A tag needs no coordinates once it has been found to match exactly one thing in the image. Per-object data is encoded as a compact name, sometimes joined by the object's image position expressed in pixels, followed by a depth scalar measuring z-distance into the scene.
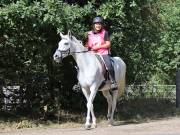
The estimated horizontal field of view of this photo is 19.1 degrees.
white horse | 14.06
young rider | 14.74
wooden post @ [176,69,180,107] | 21.00
